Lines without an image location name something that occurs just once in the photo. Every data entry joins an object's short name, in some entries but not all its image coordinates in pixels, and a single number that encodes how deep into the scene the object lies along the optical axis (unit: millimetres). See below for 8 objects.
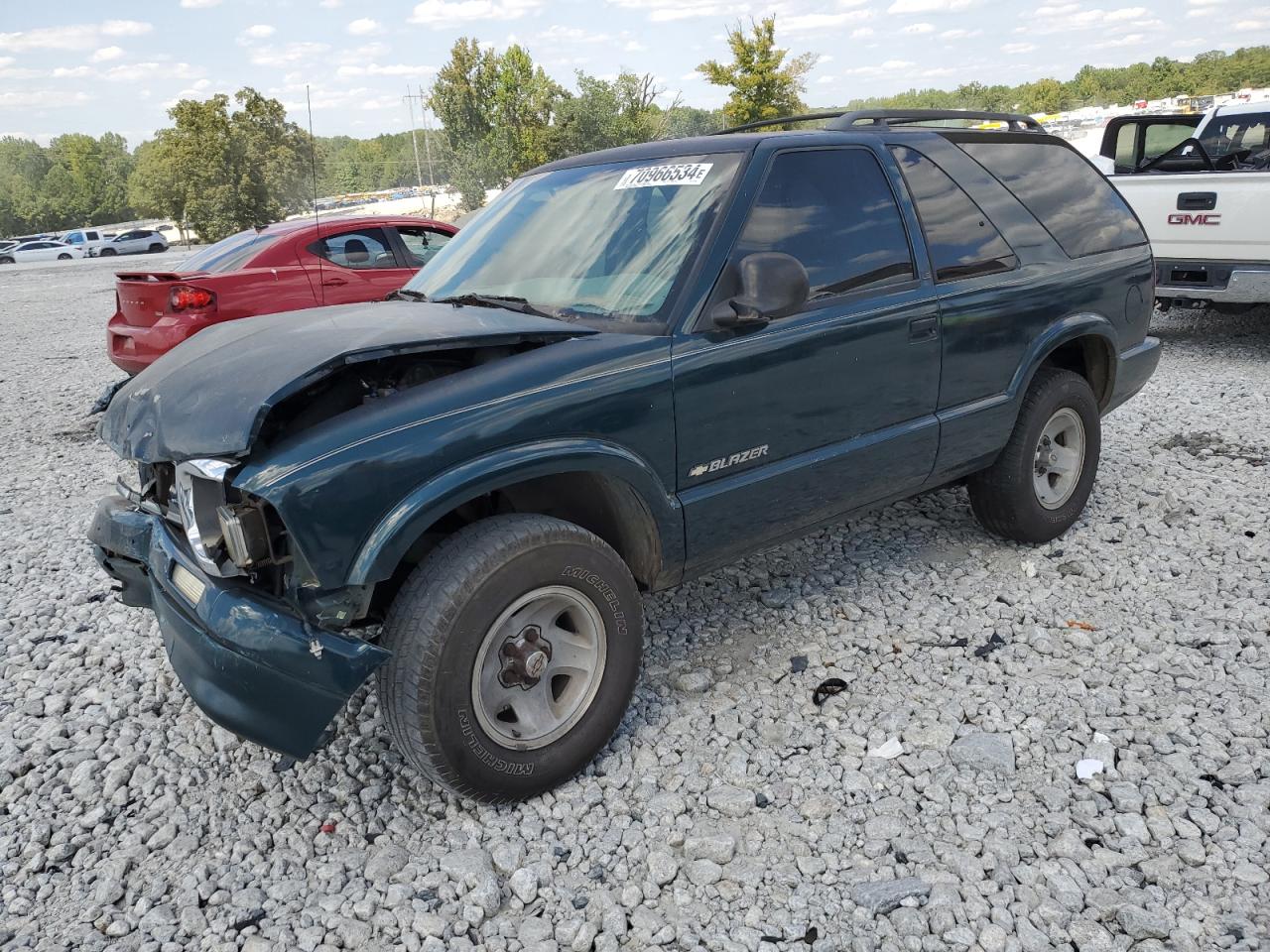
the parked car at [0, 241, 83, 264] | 46469
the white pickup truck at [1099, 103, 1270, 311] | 7395
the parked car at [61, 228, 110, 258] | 46625
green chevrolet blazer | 2500
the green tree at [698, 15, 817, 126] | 40875
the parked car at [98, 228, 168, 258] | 46531
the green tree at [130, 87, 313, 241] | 37469
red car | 7824
